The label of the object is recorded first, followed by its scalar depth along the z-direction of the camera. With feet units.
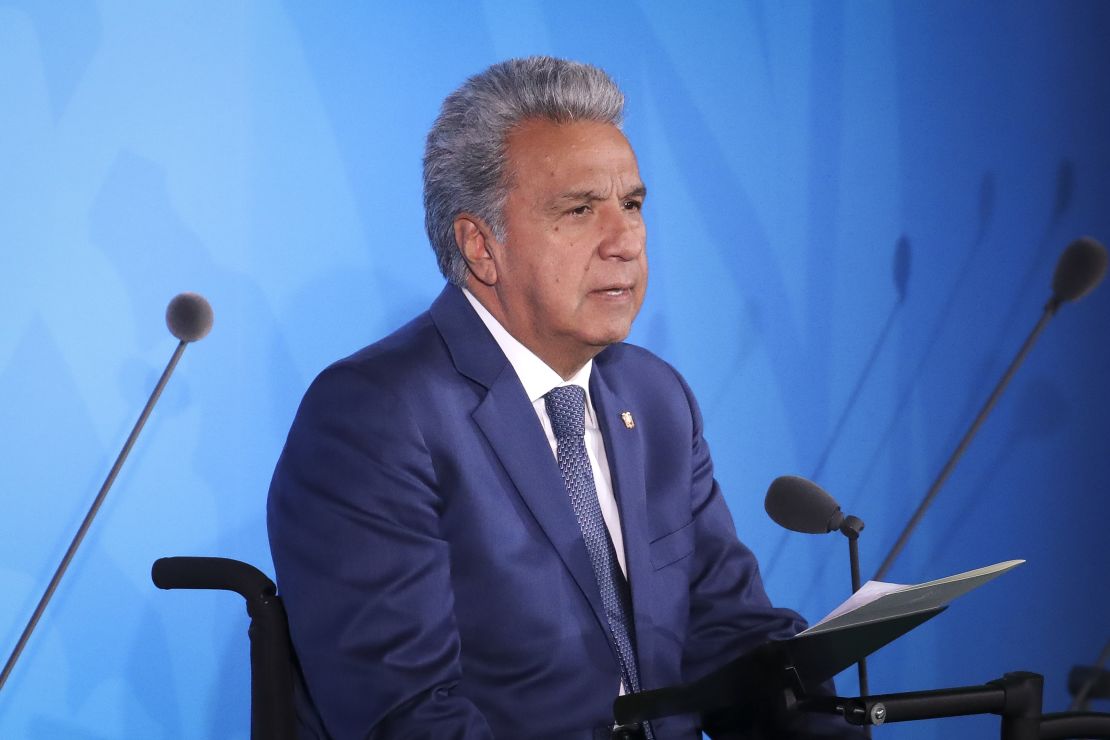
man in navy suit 13.81
